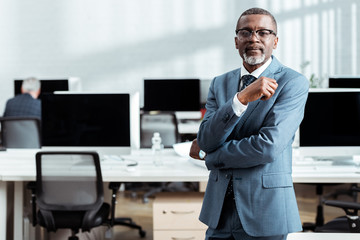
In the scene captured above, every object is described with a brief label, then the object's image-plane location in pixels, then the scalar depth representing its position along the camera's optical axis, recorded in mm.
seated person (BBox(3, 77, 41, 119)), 5414
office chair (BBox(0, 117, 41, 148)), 4571
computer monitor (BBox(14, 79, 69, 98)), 6488
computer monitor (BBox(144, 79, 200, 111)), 6211
